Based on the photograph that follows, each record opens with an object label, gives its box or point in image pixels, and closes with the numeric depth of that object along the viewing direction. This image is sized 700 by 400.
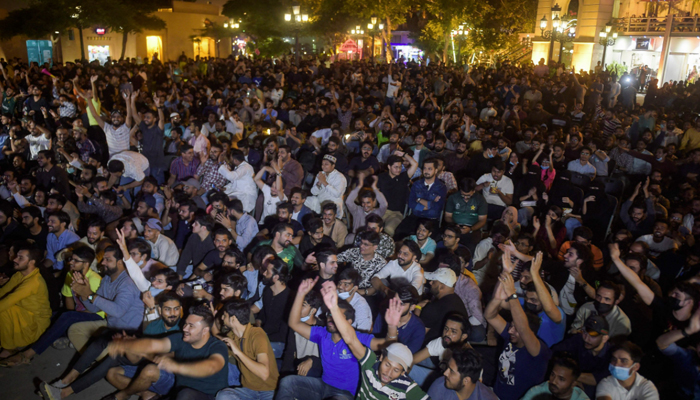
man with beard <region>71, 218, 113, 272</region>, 5.71
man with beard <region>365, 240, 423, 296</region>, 5.28
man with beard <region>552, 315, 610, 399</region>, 4.21
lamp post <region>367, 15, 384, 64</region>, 26.80
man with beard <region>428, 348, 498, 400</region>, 3.65
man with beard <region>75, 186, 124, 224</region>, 6.88
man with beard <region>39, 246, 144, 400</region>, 4.69
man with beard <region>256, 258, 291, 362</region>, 4.84
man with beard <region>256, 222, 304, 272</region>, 5.55
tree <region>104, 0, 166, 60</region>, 28.25
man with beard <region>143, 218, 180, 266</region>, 5.86
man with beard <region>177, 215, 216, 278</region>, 5.87
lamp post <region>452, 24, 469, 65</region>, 34.59
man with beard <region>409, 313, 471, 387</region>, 4.21
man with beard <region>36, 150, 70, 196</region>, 7.79
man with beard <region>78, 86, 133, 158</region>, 9.05
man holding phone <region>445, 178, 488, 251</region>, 6.99
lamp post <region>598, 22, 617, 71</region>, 28.08
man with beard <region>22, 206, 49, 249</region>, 6.31
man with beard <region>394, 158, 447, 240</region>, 7.14
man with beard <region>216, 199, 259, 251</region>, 6.30
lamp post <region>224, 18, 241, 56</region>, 37.16
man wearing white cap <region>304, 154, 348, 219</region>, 7.12
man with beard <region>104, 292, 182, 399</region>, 4.45
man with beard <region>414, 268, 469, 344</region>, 4.86
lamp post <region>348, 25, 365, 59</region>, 36.88
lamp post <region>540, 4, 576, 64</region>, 16.88
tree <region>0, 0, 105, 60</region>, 25.12
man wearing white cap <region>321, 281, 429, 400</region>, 3.66
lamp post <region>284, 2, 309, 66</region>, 17.48
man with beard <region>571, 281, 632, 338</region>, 4.57
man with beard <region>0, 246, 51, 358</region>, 5.10
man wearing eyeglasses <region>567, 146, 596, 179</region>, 8.34
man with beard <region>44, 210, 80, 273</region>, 5.95
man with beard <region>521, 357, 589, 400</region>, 3.78
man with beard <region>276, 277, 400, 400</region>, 4.19
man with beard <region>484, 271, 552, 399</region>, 4.12
